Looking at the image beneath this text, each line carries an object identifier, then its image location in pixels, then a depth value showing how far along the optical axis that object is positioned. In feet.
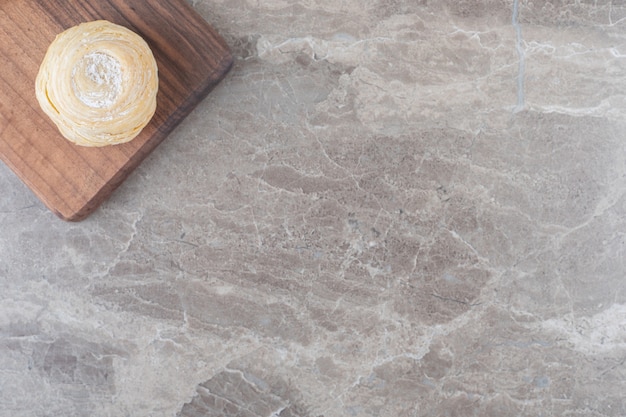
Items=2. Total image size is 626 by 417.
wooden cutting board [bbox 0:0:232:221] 2.65
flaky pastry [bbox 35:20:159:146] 2.41
